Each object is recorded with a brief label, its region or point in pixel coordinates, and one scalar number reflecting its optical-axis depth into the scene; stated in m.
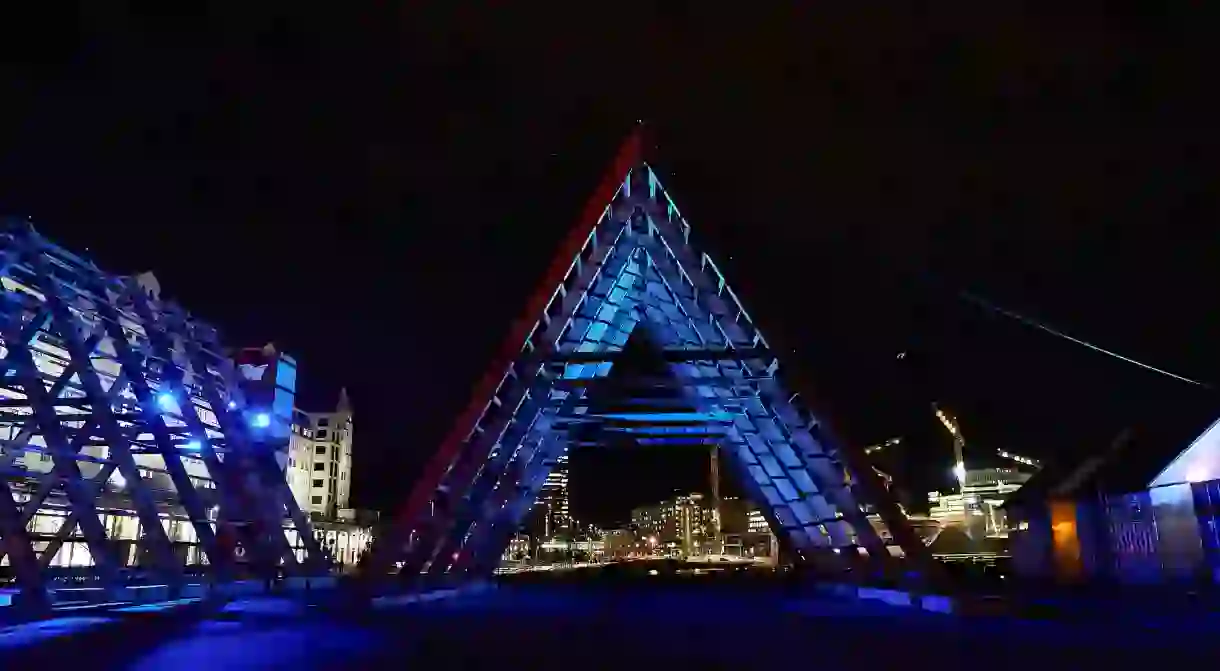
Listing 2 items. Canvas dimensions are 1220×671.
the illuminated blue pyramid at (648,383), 20.70
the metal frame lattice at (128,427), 15.11
